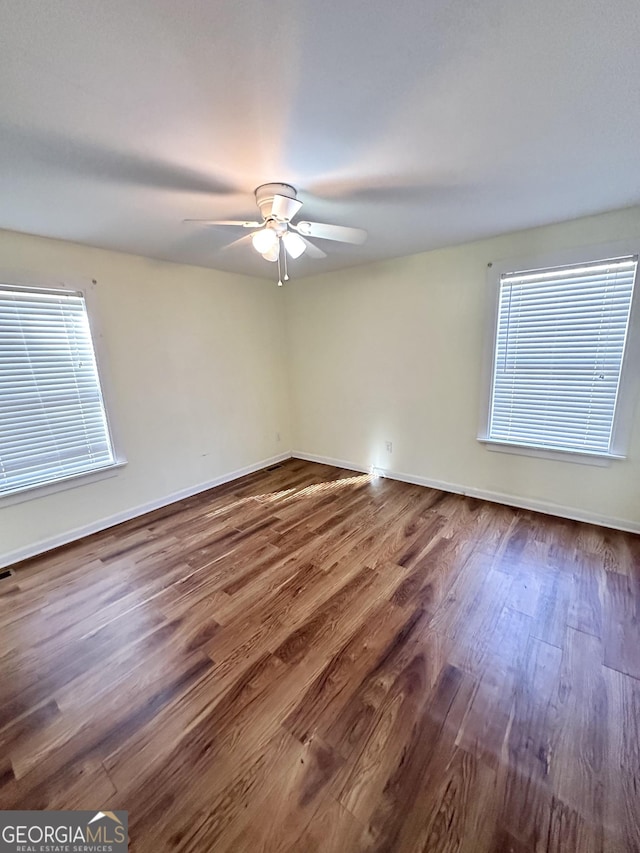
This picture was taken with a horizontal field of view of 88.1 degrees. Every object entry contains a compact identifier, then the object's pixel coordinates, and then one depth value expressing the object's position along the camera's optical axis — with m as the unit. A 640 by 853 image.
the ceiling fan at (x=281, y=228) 1.74
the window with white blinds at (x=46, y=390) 2.34
